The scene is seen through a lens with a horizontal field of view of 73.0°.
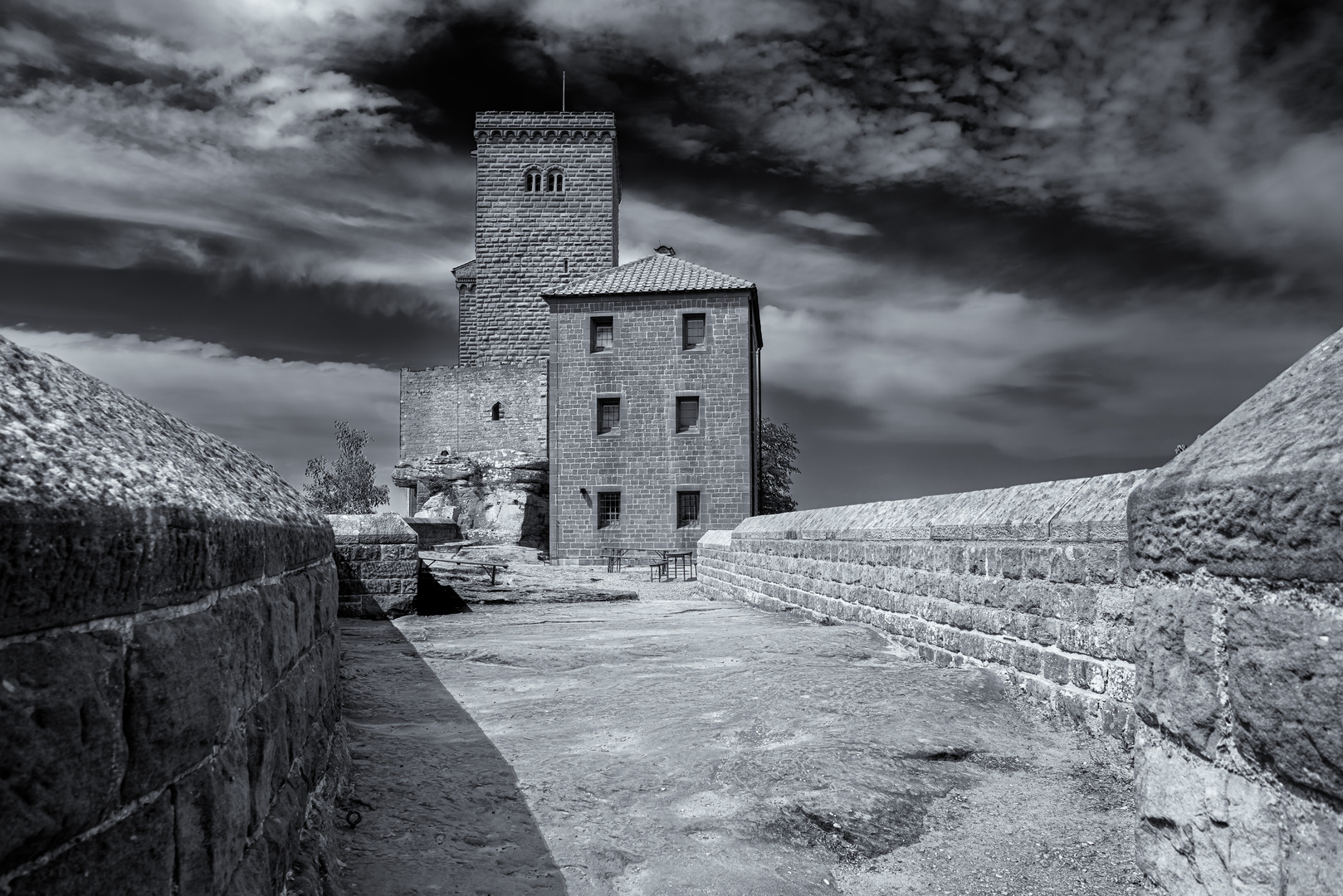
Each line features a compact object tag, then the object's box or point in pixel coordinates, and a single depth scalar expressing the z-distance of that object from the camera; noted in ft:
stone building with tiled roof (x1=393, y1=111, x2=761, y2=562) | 92.27
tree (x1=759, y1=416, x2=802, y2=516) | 126.72
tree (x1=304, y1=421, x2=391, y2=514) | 142.41
